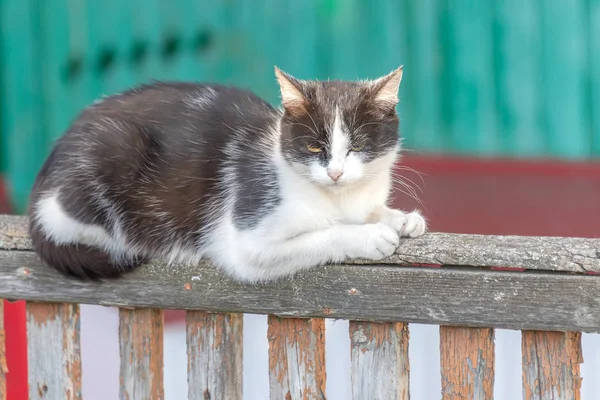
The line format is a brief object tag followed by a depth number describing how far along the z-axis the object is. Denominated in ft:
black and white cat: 14.12
